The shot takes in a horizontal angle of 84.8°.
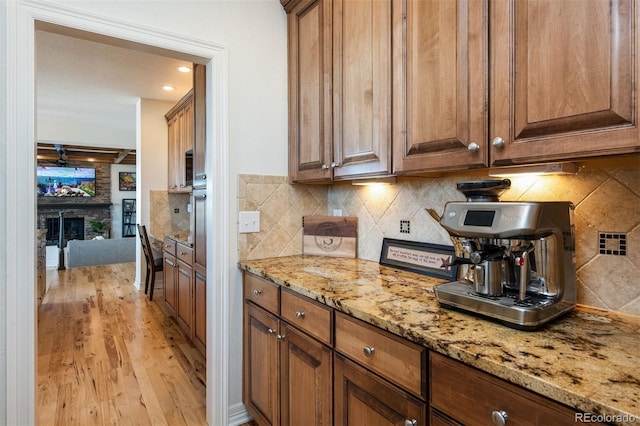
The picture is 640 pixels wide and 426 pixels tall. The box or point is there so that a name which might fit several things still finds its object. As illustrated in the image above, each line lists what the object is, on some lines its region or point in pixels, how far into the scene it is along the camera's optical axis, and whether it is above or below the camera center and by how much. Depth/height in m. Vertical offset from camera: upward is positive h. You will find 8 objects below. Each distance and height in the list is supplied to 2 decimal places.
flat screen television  9.80 +0.85
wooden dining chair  4.13 -0.60
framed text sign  1.53 -0.22
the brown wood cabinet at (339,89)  1.48 +0.59
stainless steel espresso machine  0.90 -0.13
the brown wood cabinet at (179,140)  3.95 +0.86
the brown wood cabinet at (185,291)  2.62 -0.68
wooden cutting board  2.03 -0.15
